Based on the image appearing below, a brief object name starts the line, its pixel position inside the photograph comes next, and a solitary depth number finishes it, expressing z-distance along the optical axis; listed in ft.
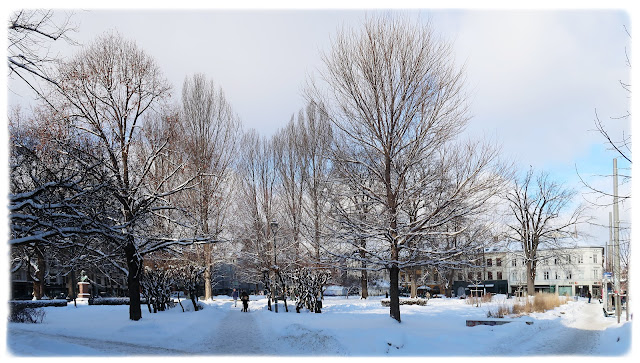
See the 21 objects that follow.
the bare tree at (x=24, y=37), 32.24
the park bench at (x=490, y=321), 55.31
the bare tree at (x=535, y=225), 130.00
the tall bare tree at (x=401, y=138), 50.29
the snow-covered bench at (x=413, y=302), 95.71
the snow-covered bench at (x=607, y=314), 81.00
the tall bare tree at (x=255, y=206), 108.99
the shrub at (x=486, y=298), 101.29
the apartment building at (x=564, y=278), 240.53
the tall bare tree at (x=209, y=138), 103.50
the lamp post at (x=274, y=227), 73.06
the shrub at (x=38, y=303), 61.03
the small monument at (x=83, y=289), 112.06
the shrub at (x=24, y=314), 53.67
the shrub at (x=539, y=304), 77.41
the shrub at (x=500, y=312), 68.71
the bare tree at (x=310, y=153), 108.37
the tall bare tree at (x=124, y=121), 52.85
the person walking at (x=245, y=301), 88.38
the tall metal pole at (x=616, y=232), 49.83
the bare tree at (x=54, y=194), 35.24
